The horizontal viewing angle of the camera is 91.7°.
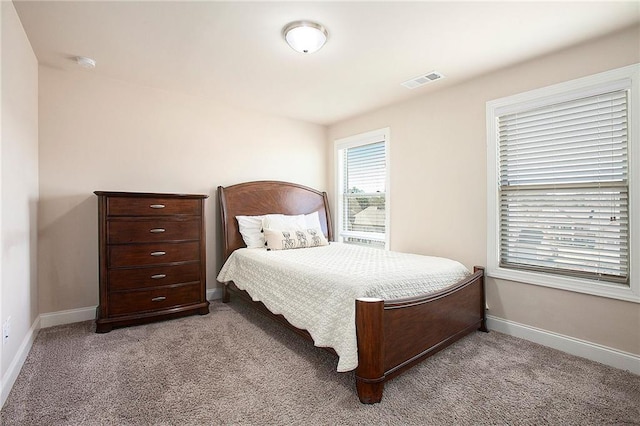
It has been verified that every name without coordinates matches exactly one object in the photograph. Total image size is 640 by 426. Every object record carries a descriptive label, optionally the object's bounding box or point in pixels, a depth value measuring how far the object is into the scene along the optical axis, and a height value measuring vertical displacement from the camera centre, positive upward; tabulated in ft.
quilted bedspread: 6.35 -1.71
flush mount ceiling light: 6.95 +4.07
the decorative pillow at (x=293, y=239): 11.39 -1.02
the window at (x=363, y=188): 13.16 +1.05
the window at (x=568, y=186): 7.18 +0.61
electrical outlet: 5.95 -2.27
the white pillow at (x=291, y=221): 12.19 -0.39
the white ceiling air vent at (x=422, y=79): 9.48 +4.18
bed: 5.74 -2.52
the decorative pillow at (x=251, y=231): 11.97 -0.74
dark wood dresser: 8.84 -1.35
